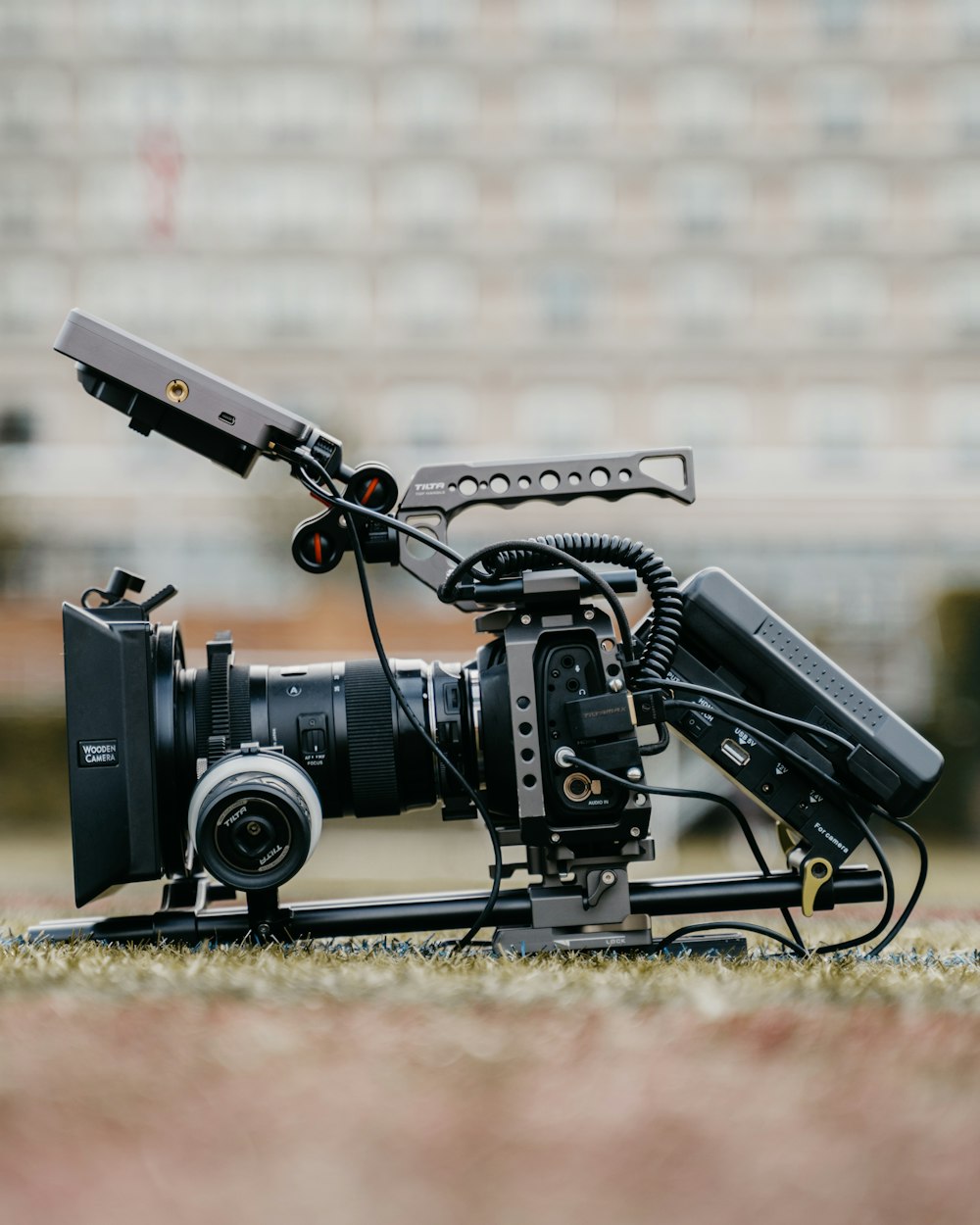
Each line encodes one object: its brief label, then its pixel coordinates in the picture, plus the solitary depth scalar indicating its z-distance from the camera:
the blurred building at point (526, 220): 38.00
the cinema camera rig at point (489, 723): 2.77
